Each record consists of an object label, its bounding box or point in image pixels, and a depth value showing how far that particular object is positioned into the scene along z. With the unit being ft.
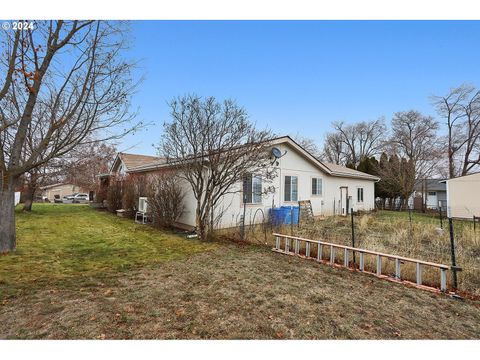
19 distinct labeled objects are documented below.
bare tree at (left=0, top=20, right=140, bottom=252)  17.35
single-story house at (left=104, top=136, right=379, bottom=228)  33.47
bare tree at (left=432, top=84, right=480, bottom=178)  86.59
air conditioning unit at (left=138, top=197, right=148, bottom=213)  37.60
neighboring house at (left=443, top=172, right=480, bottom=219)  55.42
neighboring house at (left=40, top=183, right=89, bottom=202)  148.87
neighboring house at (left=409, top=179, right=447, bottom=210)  117.46
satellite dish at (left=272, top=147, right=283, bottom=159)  37.62
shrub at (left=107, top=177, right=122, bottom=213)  50.01
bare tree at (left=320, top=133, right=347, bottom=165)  129.59
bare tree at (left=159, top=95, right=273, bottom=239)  25.02
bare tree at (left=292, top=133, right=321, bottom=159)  120.57
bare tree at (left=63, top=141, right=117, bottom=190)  39.64
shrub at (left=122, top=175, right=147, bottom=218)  40.57
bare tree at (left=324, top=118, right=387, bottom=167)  121.39
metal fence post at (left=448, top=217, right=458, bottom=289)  13.58
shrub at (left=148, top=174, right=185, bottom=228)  32.40
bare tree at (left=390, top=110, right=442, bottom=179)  85.61
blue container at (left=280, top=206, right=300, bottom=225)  36.17
